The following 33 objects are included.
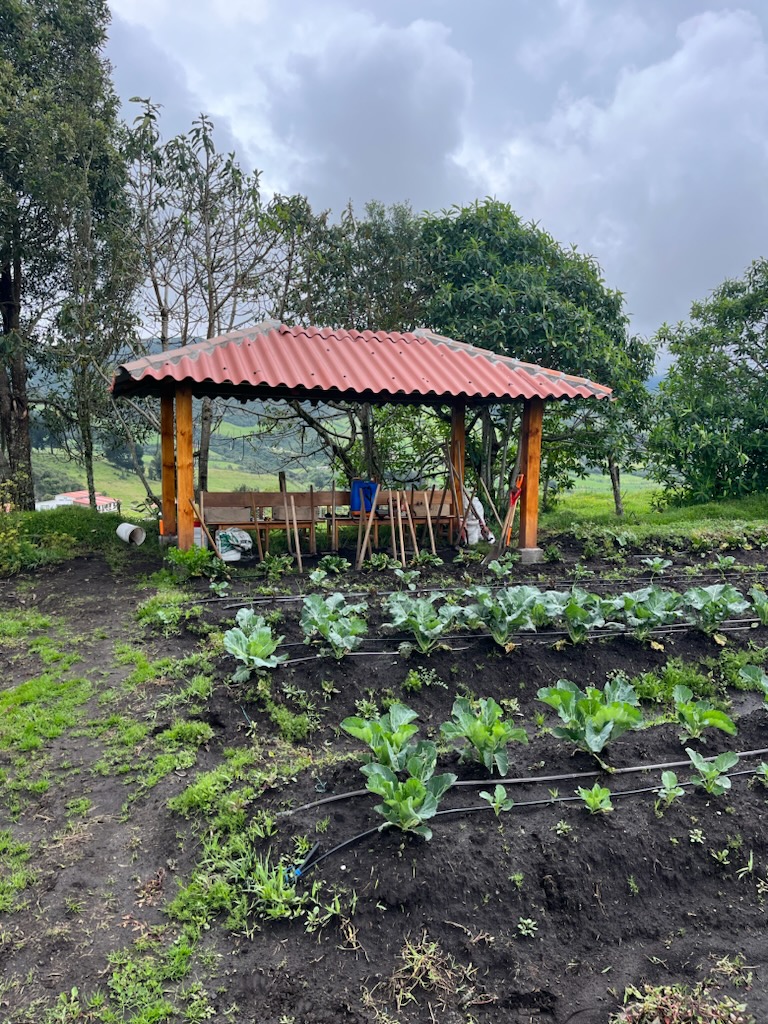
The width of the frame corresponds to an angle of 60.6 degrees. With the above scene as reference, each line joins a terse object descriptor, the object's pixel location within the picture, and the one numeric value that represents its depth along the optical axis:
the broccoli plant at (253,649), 4.77
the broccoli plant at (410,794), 2.95
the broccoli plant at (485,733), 3.43
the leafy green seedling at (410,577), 7.05
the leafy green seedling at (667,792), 3.26
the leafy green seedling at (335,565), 8.41
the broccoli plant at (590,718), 3.55
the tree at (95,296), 11.76
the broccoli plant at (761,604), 6.05
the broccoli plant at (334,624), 5.04
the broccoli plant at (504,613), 5.34
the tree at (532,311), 12.12
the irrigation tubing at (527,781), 3.36
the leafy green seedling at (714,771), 3.33
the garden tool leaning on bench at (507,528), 9.06
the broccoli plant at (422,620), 5.18
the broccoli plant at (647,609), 5.54
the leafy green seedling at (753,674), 4.66
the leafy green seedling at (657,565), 7.70
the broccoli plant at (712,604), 5.70
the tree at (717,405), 13.64
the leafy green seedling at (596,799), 3.18
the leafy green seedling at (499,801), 3.18
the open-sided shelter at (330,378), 8.31
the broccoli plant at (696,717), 3.65
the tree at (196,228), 11.57
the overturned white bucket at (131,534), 10.35
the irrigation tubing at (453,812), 2.95
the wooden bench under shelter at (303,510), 9.43
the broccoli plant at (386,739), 3.30
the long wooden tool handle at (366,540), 8.84
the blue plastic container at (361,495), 10.09
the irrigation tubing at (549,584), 6.77
